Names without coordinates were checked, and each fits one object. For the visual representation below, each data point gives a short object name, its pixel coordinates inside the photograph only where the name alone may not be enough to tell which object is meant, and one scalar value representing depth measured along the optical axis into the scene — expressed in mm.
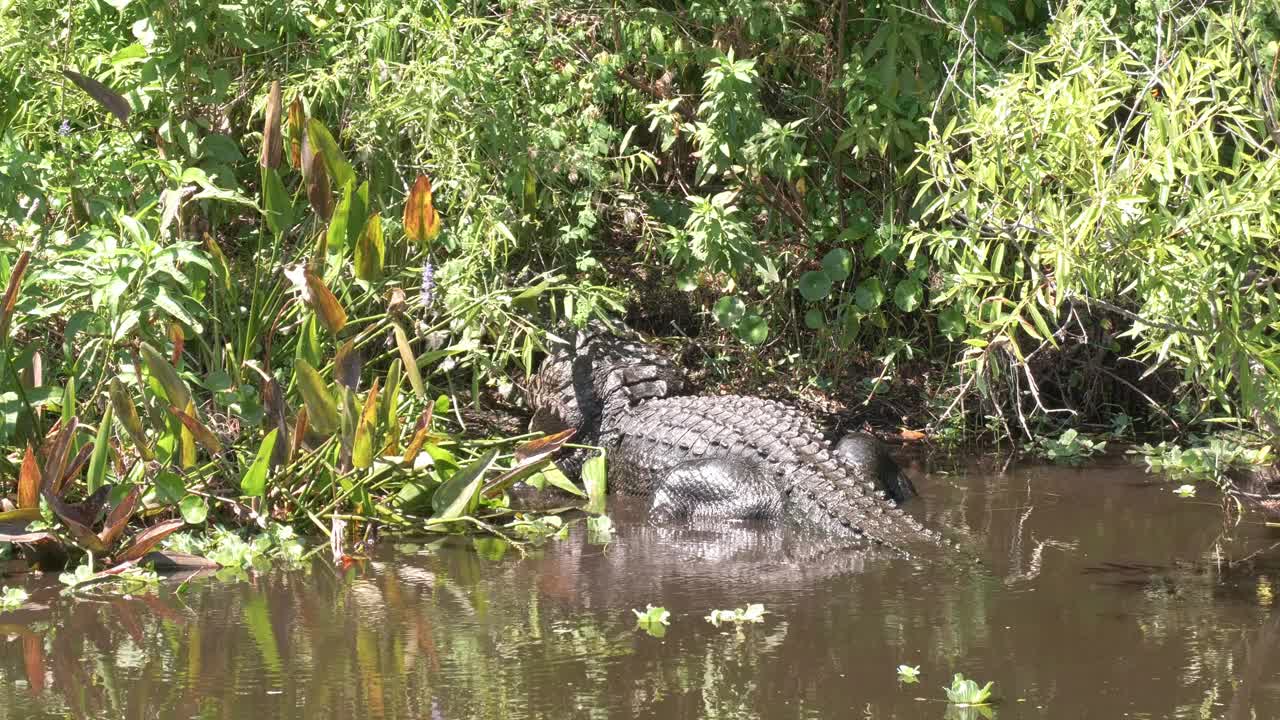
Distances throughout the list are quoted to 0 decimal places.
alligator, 10367
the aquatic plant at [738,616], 8070
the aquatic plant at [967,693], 6723
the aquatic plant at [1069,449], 12461
